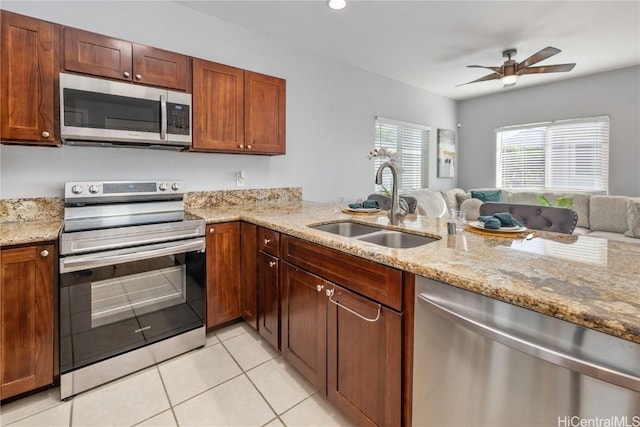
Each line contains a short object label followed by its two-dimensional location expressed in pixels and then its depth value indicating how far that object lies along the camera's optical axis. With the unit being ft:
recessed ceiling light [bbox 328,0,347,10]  8.10
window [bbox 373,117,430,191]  14.60
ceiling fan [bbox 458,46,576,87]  10.08
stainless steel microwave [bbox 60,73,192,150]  5.89
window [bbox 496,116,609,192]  14.56
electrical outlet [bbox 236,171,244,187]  9.70
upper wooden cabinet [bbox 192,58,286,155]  7.66
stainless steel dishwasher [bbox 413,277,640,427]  2.33
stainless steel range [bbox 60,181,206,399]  5.33
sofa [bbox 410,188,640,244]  11.53
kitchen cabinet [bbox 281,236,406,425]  3.84
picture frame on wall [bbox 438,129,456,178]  17.94
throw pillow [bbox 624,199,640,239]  11.18
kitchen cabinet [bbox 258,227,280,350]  6.21
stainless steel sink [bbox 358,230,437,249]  5.32
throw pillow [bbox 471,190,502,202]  15.92
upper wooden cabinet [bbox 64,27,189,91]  6.04
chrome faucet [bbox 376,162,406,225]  5.96
